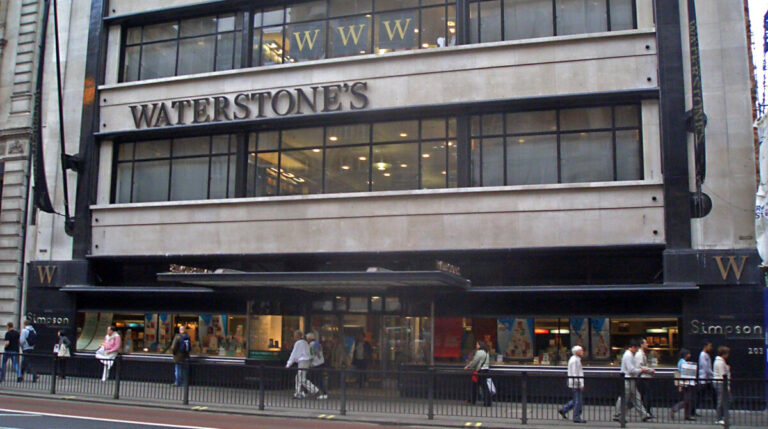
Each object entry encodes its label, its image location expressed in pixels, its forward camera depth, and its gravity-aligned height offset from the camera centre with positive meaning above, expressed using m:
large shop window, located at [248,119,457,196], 21.52 +5.22
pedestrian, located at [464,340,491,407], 16.50 -1.07
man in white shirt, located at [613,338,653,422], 15.24 -1.49
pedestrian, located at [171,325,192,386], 21.61 -0.71
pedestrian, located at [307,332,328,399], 17.16 -1.07
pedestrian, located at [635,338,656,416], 15.29 -1.04
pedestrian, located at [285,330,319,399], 19.30 -0.76
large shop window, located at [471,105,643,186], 19.92 +5.18
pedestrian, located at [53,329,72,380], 22.65 -0.75
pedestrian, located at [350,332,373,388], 21.34 -0.81
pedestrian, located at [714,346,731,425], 14.31 -1.17
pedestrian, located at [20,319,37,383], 22.31 -0.65
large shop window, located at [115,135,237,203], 23.95 +5.27
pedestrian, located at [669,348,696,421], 15.47 -1.47
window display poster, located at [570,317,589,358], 19.34 -0.10
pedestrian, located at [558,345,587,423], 15.38 -1.52
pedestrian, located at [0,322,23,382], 20.51 -0.71
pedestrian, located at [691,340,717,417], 15.20 -1.06
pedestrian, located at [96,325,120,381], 21.50 -0.78
